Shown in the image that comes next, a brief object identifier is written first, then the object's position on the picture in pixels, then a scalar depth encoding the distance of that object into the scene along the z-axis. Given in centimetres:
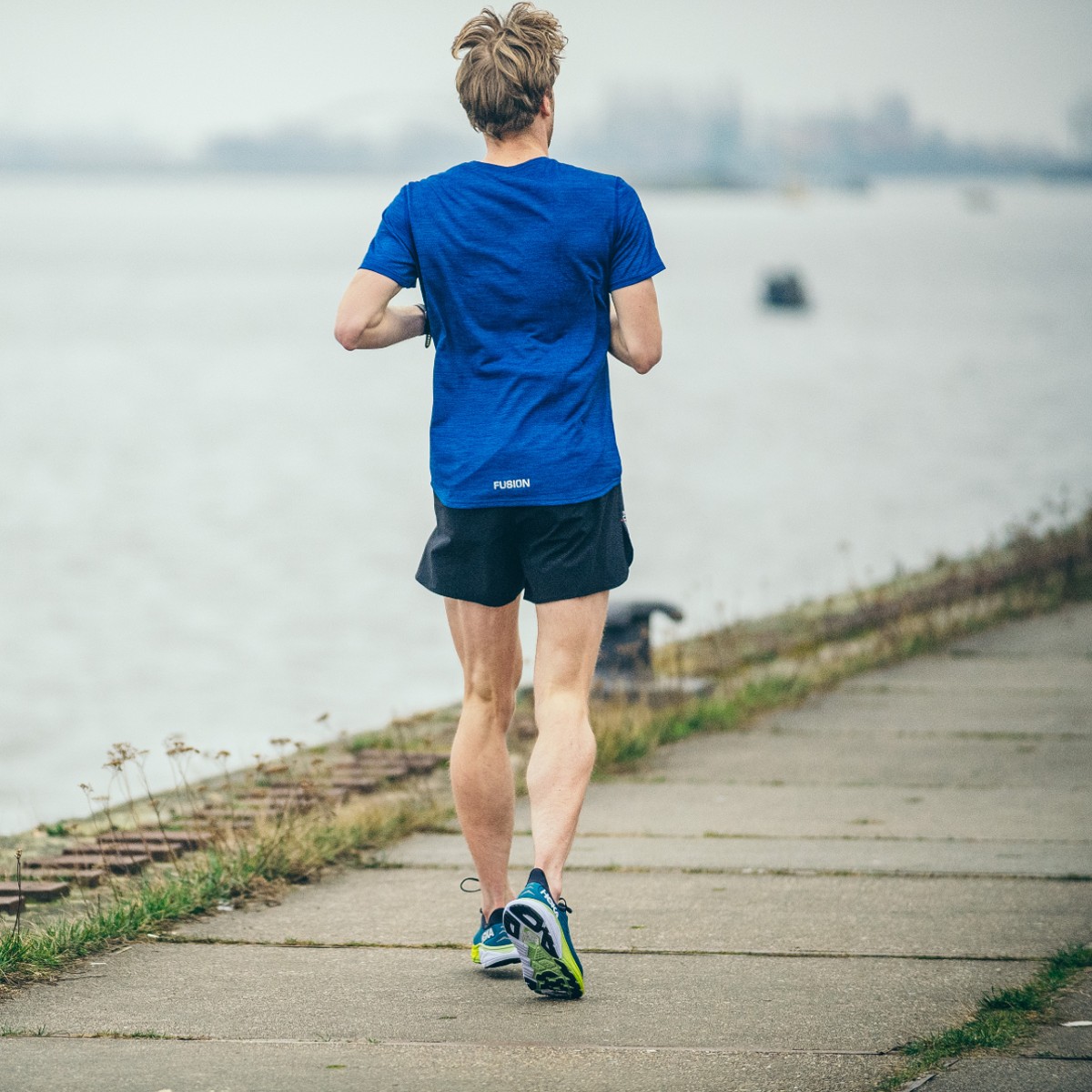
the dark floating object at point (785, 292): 18037
